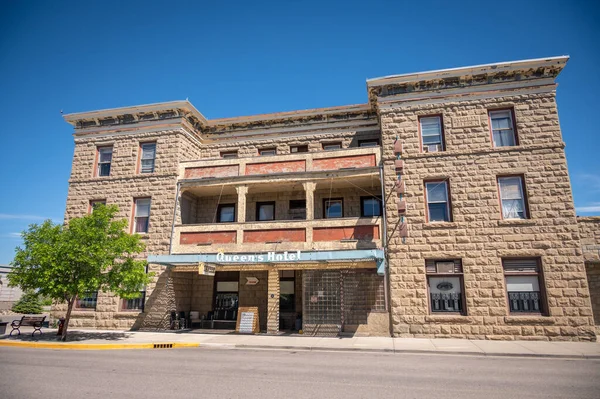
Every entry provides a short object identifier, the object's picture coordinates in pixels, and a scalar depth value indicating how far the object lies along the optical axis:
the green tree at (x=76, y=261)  15.20
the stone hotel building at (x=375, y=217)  16.09
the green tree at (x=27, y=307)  31.53
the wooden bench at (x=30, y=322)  17.20
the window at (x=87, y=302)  20.20
